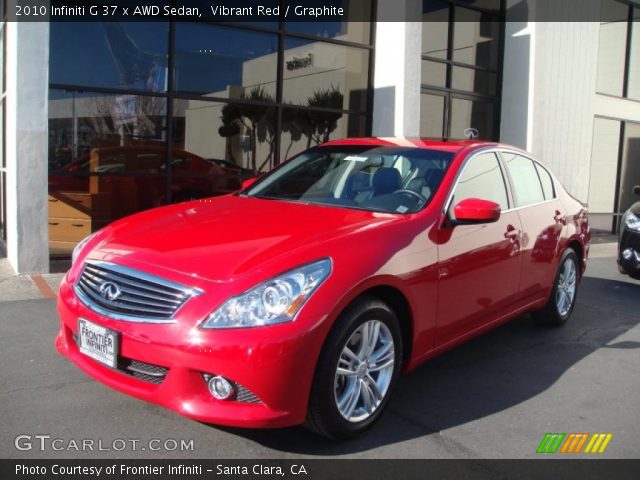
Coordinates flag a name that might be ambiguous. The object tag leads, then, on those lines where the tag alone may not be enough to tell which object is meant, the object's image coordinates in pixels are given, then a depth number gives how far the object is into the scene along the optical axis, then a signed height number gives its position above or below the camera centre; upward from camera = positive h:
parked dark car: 7.34 -0.71
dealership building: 7.66 +1.09
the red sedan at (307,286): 2.93 -0.60
